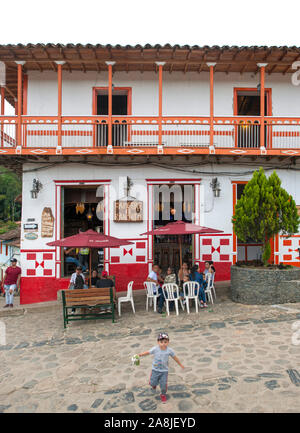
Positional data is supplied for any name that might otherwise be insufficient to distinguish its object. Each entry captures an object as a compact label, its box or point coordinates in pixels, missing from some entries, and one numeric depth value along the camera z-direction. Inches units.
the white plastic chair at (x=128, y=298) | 307.7
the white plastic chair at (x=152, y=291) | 315.3
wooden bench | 281.0
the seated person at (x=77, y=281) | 320.5
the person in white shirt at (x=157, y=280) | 310.2
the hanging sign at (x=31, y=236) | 395.2
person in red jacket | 371.6
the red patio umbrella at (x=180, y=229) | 313.9
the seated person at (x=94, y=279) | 338.6
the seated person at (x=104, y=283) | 307.6
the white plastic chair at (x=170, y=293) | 297.7
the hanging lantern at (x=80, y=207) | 448.8
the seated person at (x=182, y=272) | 325.2
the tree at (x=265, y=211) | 315.6
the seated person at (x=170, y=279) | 311.0
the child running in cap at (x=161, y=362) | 153.6
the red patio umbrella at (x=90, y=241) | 290.0
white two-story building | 378.6
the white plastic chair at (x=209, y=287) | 327.3
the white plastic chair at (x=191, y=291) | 298.2
